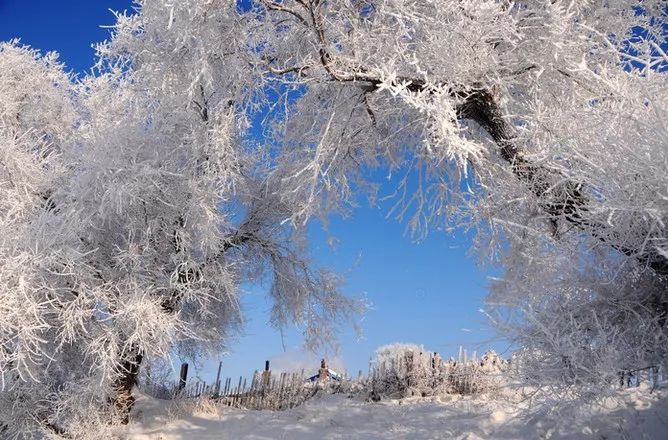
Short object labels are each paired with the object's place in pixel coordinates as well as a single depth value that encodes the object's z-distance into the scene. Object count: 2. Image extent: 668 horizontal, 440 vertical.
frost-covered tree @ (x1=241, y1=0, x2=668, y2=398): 6.33
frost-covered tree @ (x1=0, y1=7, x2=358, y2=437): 10.88
